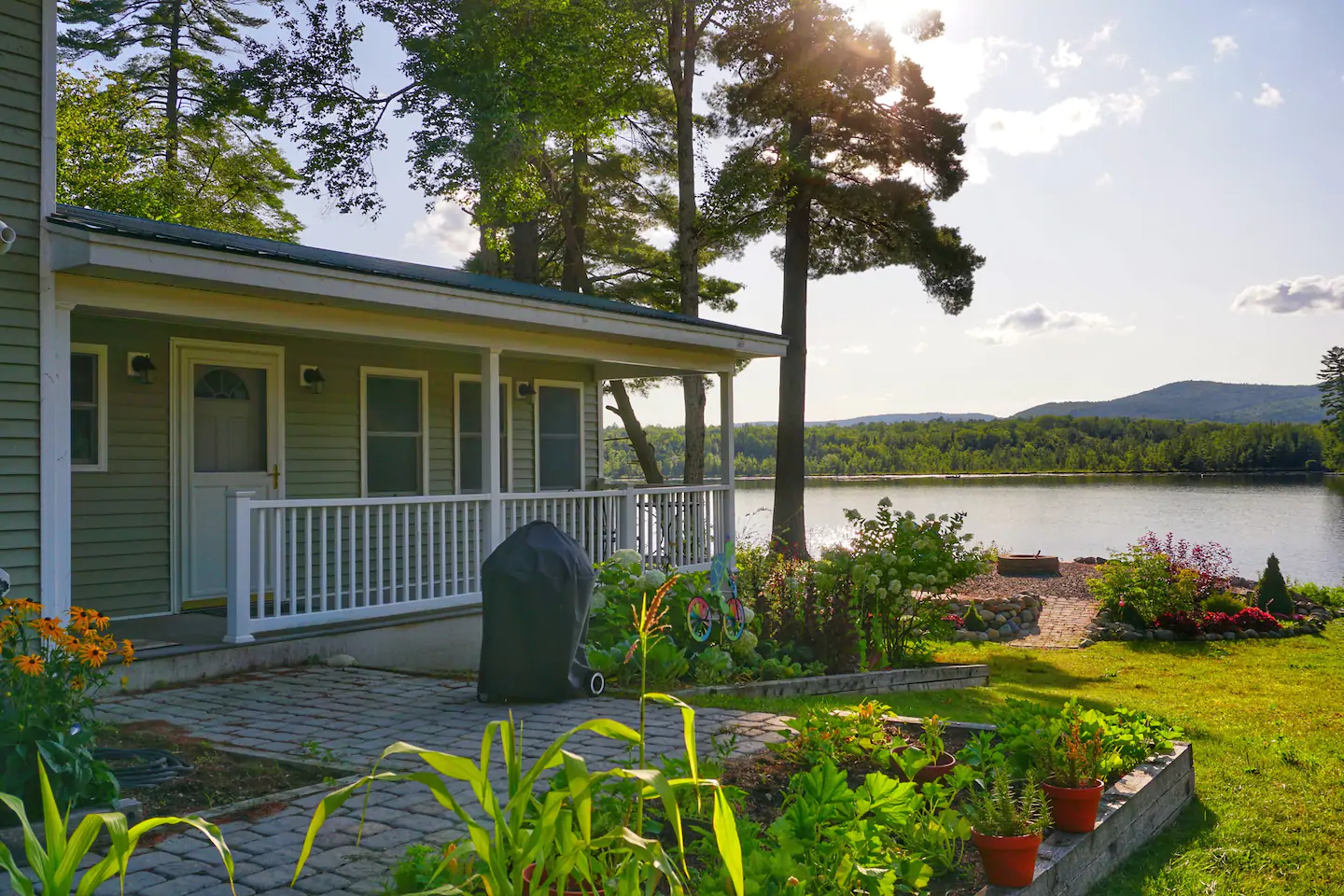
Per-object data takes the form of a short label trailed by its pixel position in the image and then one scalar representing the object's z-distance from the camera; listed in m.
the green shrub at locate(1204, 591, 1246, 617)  13.95
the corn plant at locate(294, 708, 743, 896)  1.97
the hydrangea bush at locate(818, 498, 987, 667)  9.22
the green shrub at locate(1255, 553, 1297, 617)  14.34
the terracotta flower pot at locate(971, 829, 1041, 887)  3.31
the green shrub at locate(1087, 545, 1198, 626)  13.52
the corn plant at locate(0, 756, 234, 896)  1.99
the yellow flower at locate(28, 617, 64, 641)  4.12
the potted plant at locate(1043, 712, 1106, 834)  3.87
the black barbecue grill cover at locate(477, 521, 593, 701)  6.20
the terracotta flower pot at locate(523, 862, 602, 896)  2.62
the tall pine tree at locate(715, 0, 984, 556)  18.52
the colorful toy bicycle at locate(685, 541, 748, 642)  7.73
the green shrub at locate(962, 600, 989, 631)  14.15
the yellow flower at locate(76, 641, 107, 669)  4.17
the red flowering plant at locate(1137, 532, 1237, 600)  14.05
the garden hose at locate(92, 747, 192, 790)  4.39
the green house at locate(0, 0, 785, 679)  6.27
